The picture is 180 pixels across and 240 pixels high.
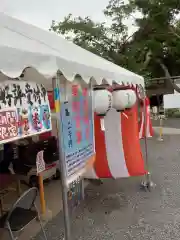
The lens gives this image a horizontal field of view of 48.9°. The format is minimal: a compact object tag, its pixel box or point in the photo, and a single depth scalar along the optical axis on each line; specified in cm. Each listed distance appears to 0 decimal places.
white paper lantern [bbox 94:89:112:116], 272
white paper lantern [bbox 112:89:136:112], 301
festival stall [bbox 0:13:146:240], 170
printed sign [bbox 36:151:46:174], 264
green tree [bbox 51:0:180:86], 1463
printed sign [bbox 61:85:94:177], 212
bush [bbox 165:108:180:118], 1364
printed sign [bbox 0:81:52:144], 162
